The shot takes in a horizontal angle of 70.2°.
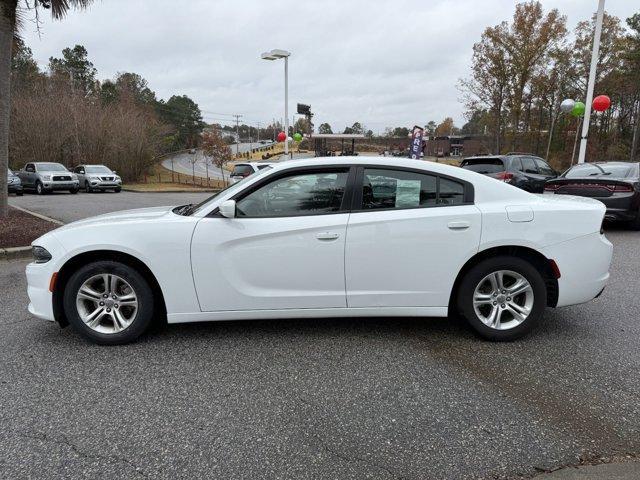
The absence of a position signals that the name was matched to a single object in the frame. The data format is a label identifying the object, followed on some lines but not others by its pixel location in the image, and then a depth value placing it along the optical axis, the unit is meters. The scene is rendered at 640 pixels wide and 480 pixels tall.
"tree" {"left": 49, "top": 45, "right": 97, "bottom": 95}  59.84
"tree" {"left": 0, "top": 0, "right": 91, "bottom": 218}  8.09
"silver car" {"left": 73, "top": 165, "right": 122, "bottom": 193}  24.27
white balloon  18.78
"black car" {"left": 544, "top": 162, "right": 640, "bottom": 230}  8.57
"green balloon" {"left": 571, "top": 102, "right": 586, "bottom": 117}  19.74
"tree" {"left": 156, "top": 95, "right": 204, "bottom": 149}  91.75
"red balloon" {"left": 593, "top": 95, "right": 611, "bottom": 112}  15.77
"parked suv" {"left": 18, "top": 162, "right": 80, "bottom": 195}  22.17
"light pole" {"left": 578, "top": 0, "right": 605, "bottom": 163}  13.34
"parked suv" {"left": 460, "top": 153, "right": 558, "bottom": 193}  11.60
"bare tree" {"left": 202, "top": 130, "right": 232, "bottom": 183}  48.47
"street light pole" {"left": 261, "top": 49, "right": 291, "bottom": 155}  20.08
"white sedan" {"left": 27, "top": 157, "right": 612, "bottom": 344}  3.61
